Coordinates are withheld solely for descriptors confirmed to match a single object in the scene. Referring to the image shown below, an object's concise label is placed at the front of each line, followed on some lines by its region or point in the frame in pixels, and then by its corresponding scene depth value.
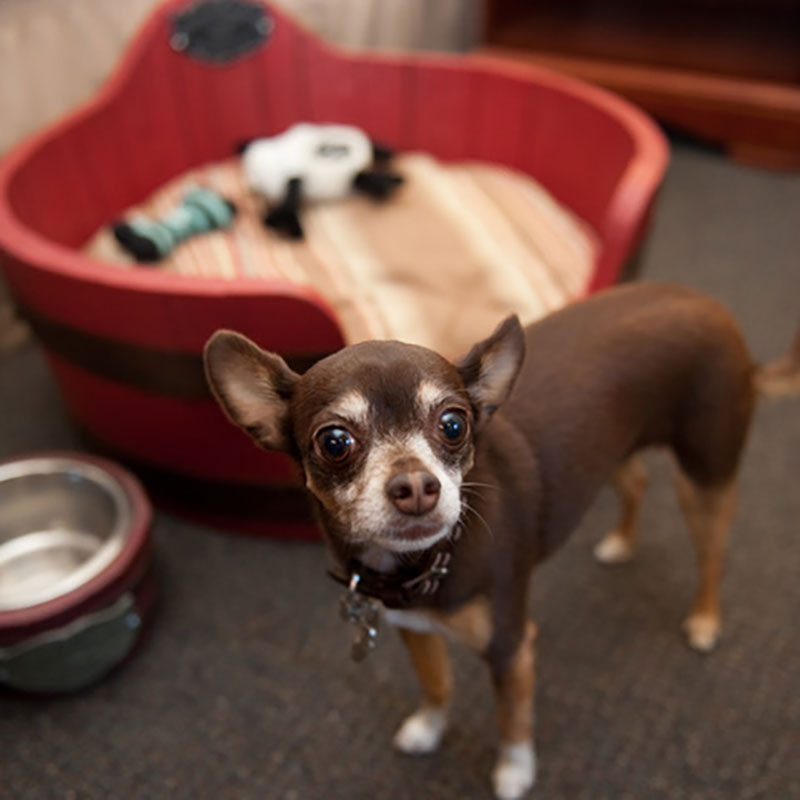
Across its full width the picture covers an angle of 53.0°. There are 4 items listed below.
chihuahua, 0.78
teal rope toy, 1.77
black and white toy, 1.94
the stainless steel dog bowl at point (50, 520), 1.43
